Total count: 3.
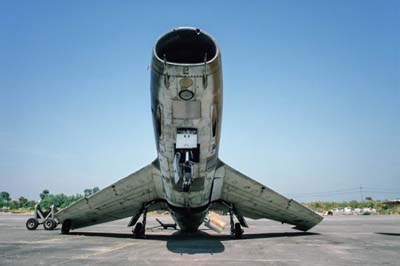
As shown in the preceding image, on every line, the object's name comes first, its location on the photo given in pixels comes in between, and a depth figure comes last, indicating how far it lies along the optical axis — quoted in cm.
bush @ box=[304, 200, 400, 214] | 7372
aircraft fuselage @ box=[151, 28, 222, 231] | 844
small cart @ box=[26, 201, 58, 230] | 2031
